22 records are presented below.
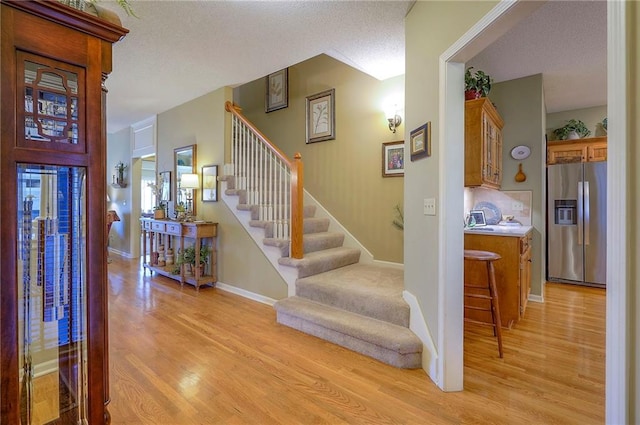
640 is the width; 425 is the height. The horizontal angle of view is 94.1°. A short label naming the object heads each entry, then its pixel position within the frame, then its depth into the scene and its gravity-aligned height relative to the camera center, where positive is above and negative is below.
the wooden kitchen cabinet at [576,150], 4.57 +0.91
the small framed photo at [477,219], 3.58 -0.13
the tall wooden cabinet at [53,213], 0.87 -0.01
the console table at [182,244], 4.02 -0.52
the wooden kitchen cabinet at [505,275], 2.83 -0.64
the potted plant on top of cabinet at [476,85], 2.94 +1.23
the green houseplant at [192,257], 4.19 -0.66
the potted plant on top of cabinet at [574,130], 4.82 +1.26
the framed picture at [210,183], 4.19 +0.39
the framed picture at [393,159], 3.63 +0.62
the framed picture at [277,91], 4.78 +1.96
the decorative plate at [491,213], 3.89 -0.06
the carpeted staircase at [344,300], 2.24 -0.83
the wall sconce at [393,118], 3.59 +1.11
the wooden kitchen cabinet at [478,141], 2.92 +0.68
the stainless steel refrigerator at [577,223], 4.11 -0.21
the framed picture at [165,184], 5.06 +0.45
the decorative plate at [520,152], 3.76 +0.71
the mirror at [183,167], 4.55 +0.69
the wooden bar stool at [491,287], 2.26 -0.63
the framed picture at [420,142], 2.05 +0.49
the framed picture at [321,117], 4.23 +1.36
